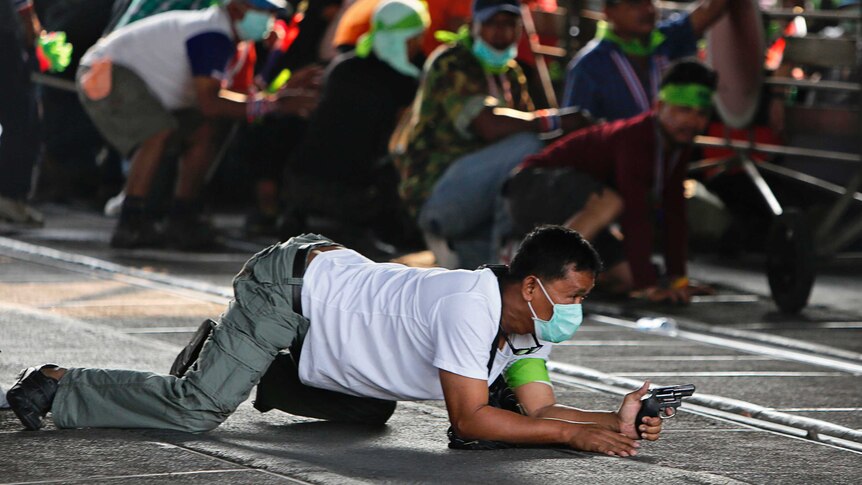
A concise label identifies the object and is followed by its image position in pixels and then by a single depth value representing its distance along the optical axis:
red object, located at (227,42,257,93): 22.05
